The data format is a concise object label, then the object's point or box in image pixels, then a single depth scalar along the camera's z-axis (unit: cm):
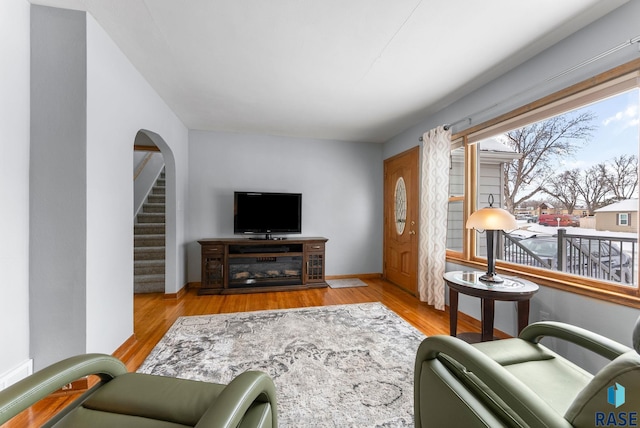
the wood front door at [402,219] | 378
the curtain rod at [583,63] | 155
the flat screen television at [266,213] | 410
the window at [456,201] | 307
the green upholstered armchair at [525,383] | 67
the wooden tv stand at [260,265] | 379
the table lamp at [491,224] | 204
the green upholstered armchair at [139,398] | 76
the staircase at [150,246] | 379
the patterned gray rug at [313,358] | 153
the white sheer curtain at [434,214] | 307
